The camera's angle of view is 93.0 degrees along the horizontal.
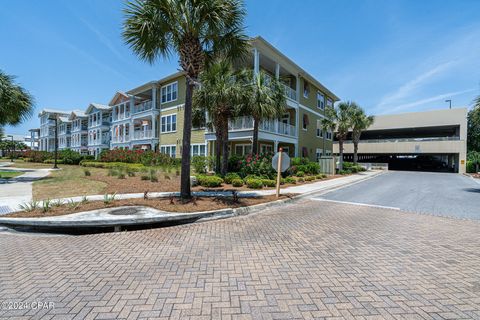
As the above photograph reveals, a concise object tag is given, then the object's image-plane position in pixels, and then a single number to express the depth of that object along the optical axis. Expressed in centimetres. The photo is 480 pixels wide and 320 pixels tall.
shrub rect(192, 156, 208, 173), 1781
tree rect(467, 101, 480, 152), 1402
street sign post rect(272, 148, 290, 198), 1074
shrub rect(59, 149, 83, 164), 3149
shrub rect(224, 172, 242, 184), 1406
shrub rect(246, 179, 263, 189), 1307
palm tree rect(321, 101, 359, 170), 2736
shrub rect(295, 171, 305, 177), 1833
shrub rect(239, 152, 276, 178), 1581
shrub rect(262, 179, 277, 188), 1384
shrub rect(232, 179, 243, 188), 1346
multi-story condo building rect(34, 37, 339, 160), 2044
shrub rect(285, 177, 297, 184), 1548
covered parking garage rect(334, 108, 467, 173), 3272
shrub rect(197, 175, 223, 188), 1279
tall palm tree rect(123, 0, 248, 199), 805
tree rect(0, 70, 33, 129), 1343
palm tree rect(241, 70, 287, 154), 1461
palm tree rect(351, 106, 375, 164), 2819
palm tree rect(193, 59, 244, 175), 1349
